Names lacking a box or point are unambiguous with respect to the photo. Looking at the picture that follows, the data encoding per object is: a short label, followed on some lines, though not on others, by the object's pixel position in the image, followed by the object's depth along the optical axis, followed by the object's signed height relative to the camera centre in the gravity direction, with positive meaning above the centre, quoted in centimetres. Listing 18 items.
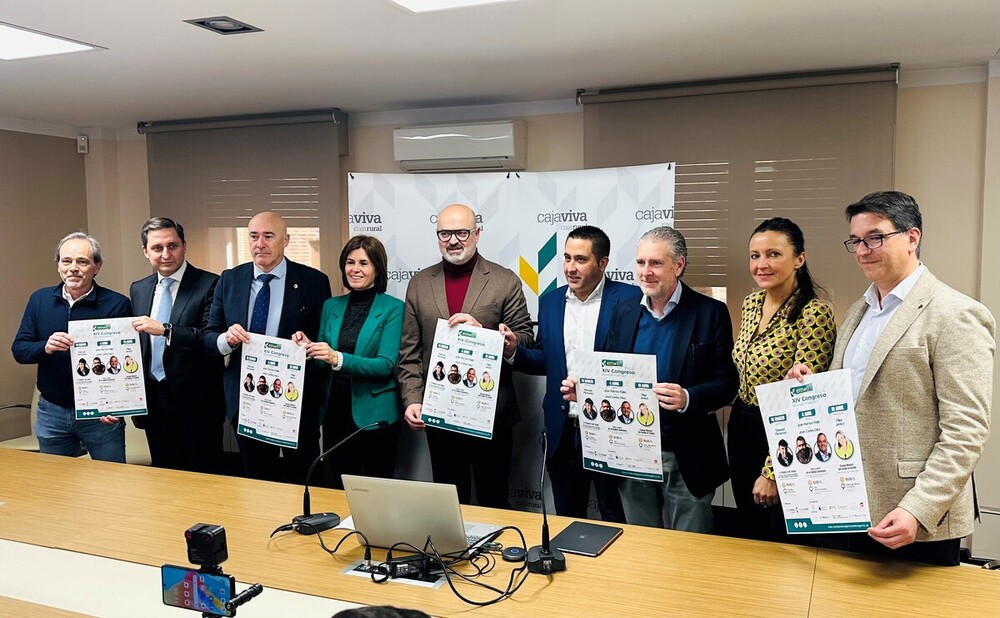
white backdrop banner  434 +22
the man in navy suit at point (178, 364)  411 -57
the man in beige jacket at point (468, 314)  382 -32
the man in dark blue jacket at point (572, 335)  352 -37
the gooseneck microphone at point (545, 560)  216 -86
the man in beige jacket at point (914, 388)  210 -38
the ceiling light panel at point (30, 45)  343 +99
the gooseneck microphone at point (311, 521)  250 -86
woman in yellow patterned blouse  278 -32
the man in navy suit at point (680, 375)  311 -50
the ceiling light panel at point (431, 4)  293 +96
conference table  196 -89
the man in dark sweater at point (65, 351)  393 -42
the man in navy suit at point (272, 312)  400 -29
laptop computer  214 -73
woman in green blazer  380 -50
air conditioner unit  487 +69
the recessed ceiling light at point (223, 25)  315 +96
